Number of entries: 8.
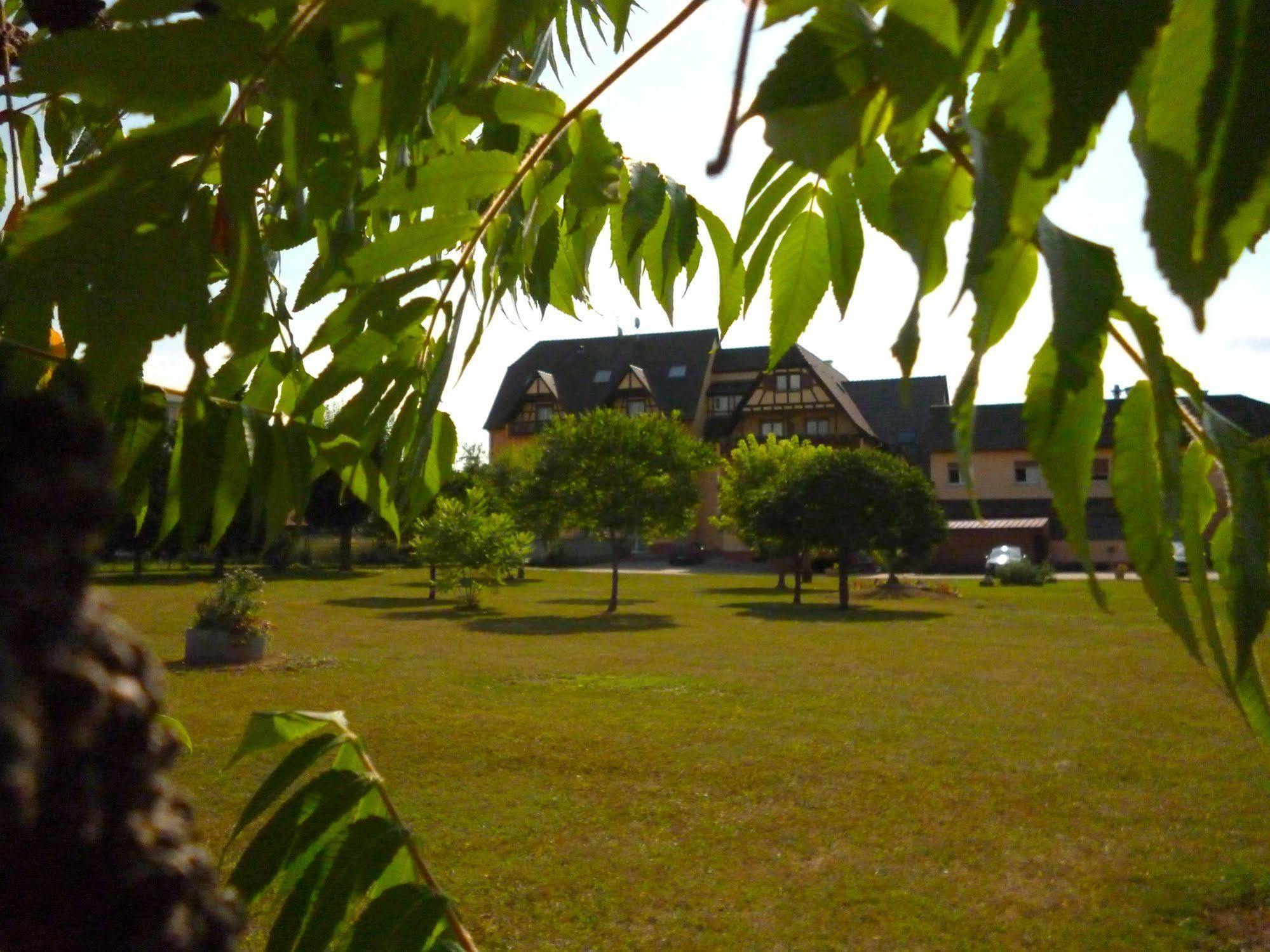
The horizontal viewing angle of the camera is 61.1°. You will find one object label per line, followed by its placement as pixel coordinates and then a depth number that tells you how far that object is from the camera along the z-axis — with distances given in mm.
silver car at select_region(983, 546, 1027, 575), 28219
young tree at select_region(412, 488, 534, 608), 22844
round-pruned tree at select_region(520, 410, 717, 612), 23312
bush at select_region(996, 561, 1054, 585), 26906
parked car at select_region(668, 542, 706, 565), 38281
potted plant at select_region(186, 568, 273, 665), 14461
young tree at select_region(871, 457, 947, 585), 22141
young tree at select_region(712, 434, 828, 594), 23859
